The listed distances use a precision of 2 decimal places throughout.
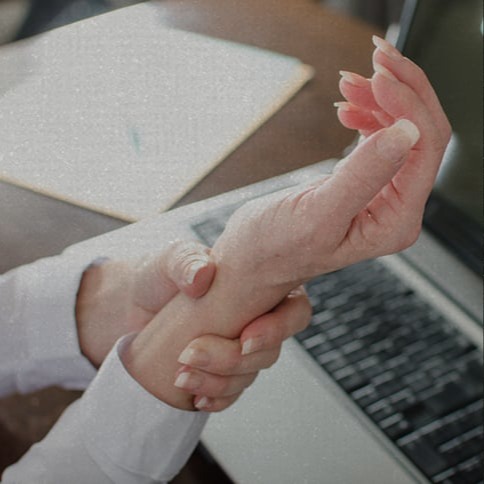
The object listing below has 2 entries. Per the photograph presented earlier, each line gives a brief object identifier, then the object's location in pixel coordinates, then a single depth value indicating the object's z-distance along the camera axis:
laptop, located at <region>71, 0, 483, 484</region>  0.91
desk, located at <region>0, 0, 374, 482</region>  0.82
